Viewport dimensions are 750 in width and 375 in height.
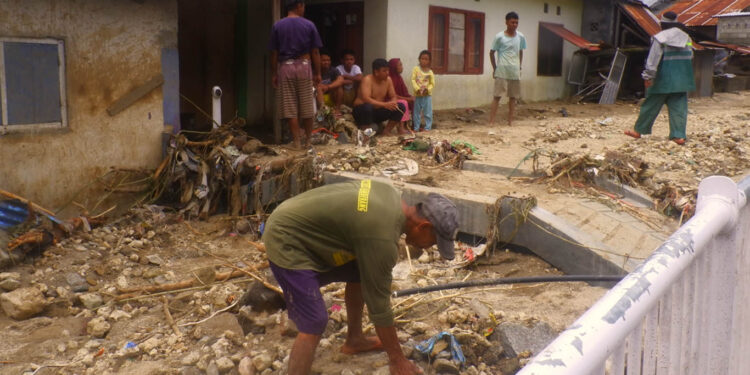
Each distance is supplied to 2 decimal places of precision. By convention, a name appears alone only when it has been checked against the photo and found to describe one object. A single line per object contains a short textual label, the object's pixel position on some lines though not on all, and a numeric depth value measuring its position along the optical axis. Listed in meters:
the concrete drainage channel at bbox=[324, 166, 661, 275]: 4.94
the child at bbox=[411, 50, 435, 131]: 10.05
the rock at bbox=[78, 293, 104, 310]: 5.34
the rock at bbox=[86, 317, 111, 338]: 4.80
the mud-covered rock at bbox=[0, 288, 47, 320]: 5.11
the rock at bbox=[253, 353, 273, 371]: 3.83
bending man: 3.02
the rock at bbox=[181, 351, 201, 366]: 4.09
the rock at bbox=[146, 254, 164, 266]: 6.29
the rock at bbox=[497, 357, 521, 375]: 3.63
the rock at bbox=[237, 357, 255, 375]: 3.80
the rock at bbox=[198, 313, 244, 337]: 4.48
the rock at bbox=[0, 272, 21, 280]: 5.60
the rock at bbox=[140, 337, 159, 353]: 4.40
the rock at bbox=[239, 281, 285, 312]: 4.60
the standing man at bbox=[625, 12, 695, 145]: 8.60
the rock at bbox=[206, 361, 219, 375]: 3.90
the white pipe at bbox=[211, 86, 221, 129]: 7.70
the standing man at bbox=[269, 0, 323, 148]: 7.50
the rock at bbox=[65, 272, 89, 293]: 5.68
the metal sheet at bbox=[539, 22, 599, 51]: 15.34
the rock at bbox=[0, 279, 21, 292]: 5.49
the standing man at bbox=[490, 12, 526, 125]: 10.16
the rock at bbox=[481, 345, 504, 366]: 3.76
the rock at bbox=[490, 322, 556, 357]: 3.75
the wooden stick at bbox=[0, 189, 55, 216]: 6.26
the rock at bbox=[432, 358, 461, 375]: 3.60
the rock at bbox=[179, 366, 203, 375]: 3.97
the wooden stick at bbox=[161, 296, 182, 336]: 4.63
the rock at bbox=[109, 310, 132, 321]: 5.06
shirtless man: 9.23
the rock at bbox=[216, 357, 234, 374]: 3.91
